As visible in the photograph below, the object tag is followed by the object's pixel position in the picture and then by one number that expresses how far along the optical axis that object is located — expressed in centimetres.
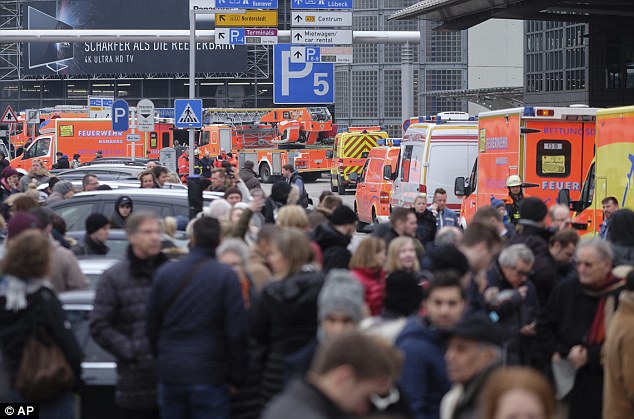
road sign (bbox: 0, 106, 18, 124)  4619
